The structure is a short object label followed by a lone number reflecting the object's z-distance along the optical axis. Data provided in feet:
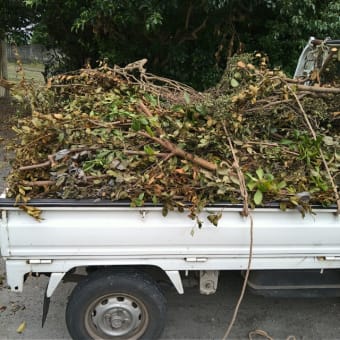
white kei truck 8.36
